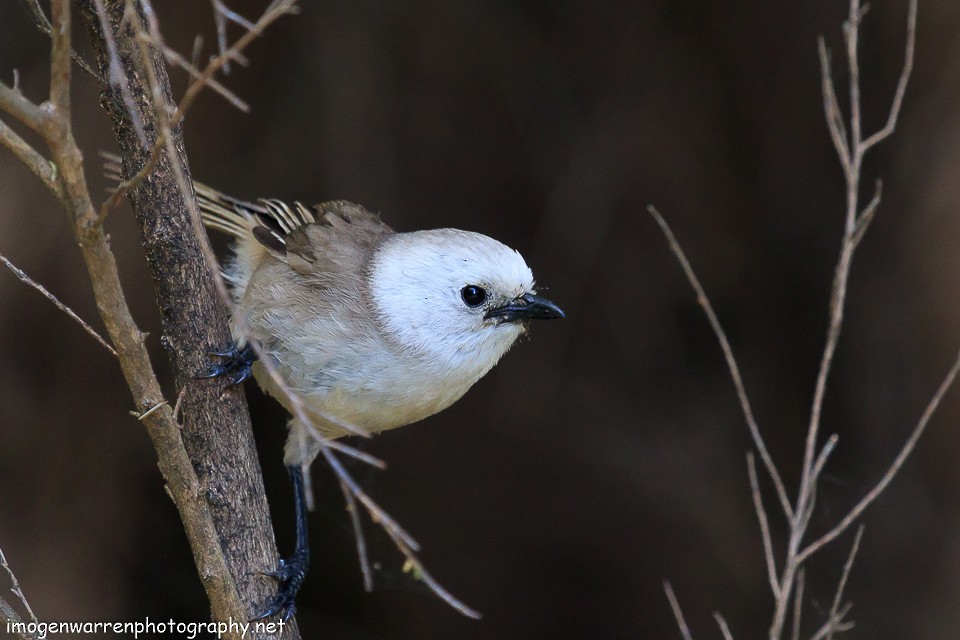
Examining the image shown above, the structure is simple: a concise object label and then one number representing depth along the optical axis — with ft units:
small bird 19.71
